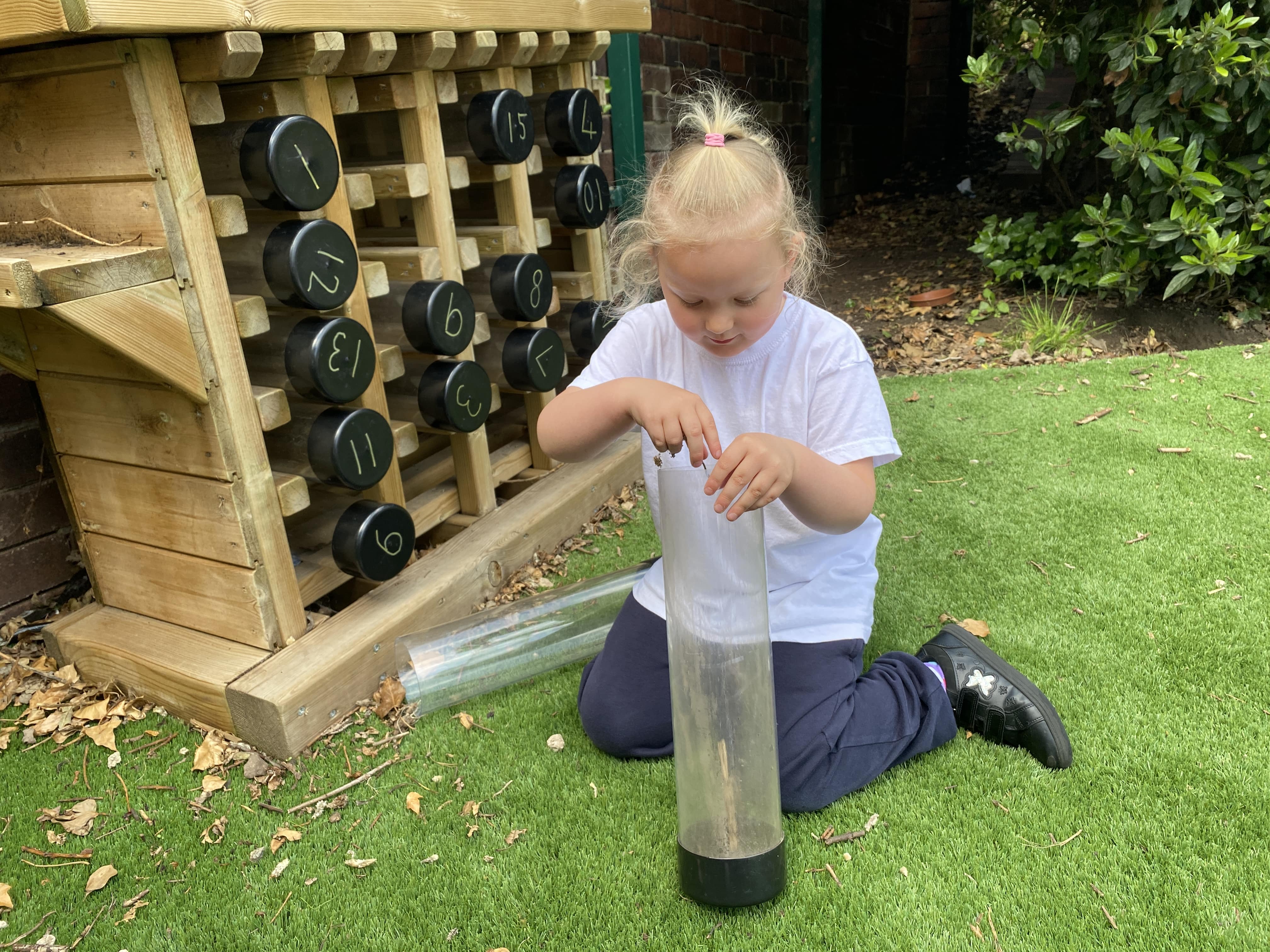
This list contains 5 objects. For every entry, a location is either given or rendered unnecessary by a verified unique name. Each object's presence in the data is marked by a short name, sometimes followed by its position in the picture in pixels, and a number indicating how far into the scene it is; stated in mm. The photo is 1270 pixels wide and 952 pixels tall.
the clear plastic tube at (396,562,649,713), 2027
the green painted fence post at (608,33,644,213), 3803
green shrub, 3496
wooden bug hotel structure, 1611
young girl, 1419
